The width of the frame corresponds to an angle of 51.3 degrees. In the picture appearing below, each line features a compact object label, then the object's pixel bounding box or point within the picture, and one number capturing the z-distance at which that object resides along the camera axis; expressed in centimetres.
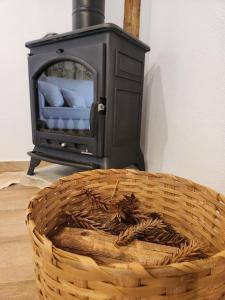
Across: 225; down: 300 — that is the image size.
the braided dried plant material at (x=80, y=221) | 54
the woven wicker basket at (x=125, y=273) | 26
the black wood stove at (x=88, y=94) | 98
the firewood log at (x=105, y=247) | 42
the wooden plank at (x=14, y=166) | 147
